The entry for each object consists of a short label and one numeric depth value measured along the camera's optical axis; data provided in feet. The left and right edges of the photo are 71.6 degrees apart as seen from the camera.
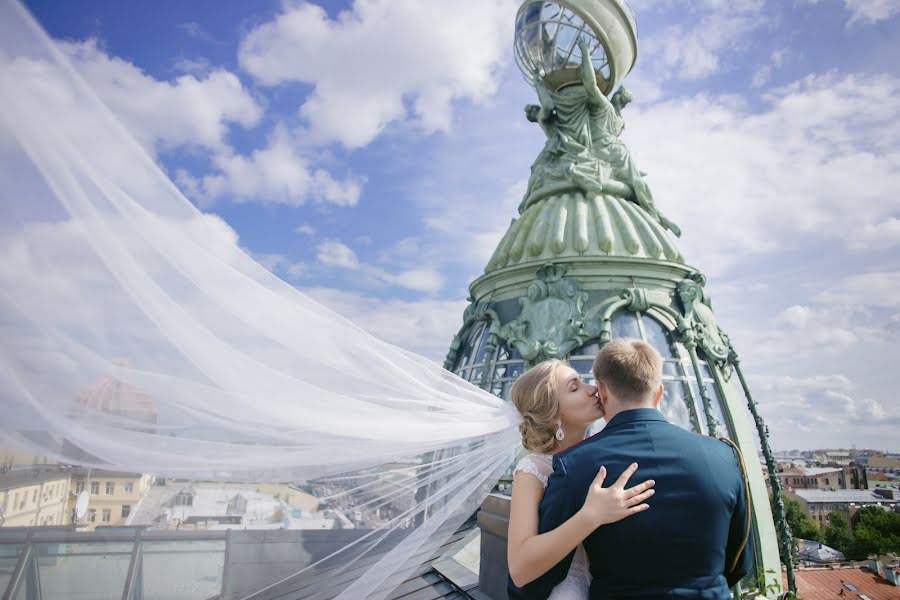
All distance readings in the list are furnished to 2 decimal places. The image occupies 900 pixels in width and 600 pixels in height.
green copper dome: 37.29
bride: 7.63
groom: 7.86
